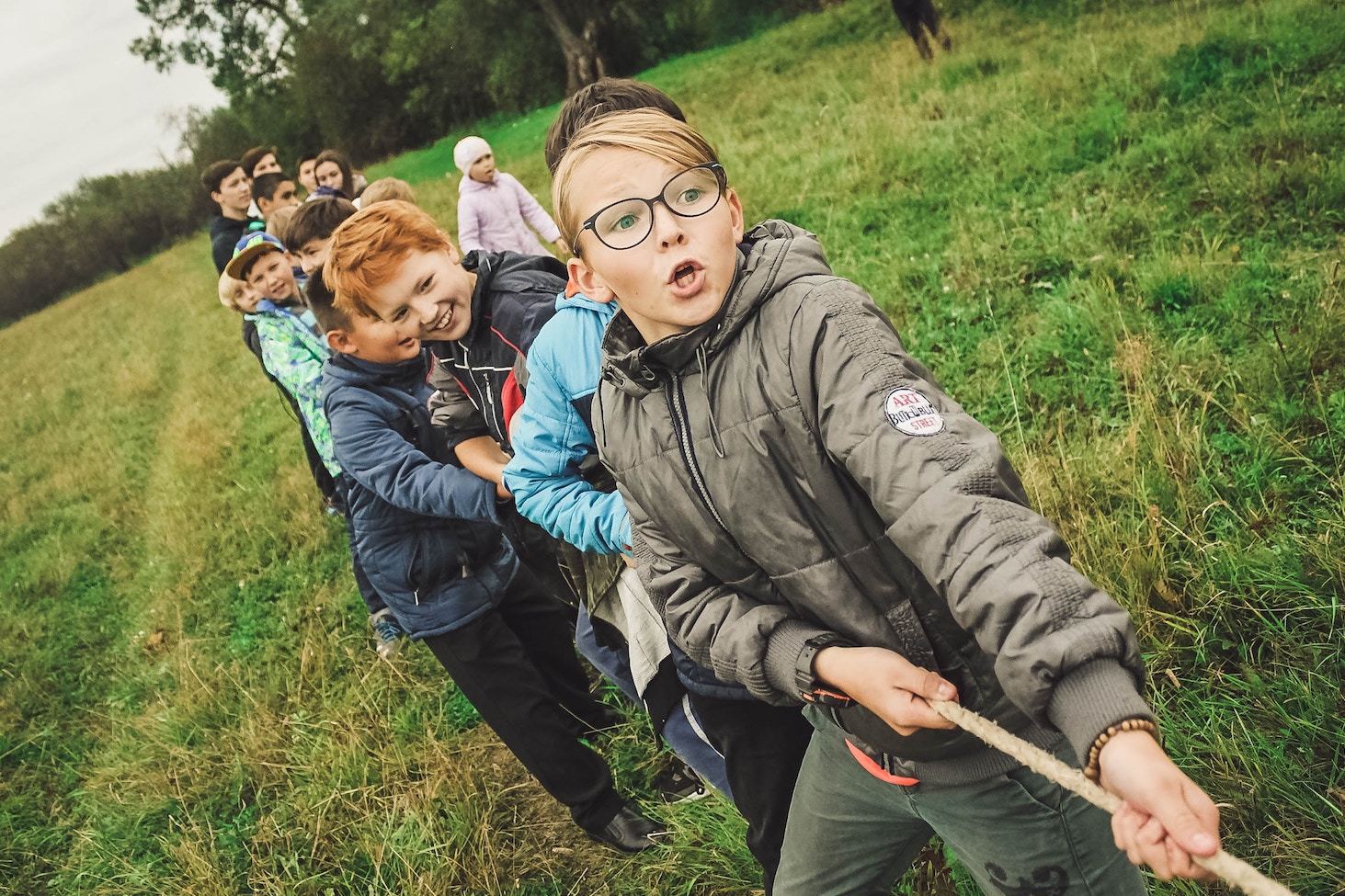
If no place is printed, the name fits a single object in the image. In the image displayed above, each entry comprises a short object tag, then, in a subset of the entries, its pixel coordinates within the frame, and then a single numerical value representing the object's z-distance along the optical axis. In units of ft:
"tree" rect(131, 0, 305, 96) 80.84
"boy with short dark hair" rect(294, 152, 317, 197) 24.09
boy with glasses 3.67
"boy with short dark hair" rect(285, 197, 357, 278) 13.10
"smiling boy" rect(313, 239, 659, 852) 9.24
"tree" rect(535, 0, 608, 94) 79.71
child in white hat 20.10
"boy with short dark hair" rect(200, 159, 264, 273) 21.63
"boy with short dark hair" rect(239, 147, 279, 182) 23.45
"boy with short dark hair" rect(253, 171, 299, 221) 22.52
